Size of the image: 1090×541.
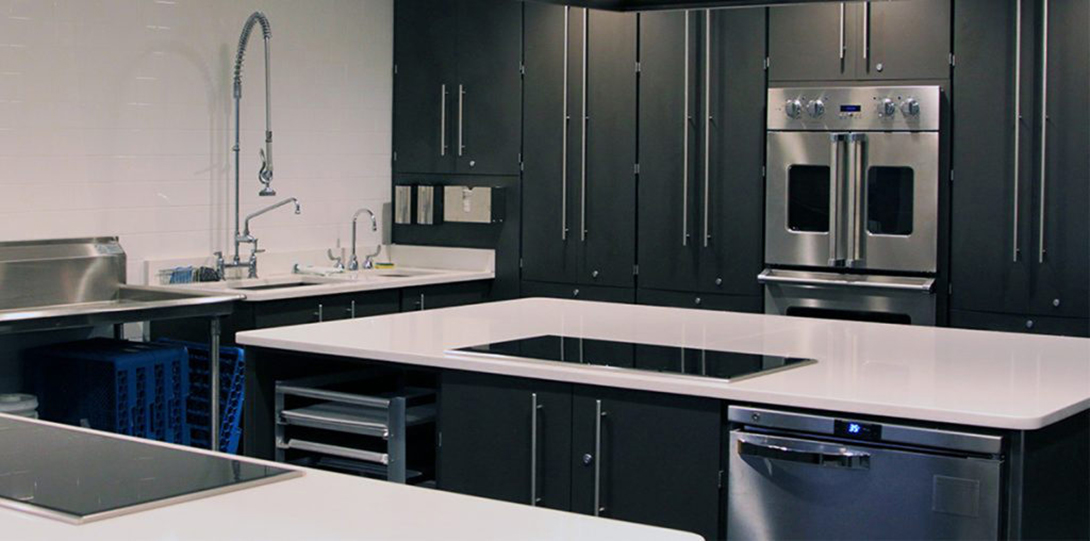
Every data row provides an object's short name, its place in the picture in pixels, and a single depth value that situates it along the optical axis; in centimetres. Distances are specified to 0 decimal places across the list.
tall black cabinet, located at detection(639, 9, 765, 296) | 598
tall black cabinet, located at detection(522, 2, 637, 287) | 633
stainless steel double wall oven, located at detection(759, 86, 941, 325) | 559
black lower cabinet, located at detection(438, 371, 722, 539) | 330
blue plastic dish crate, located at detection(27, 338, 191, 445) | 503
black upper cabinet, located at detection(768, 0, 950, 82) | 558
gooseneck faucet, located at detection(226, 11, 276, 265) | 605
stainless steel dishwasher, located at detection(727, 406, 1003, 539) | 291
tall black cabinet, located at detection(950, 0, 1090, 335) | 534
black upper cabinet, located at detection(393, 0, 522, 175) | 666
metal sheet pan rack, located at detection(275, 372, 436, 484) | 377
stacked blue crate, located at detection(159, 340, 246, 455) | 559
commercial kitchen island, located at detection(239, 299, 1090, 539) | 293
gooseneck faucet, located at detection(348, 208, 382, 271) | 662
